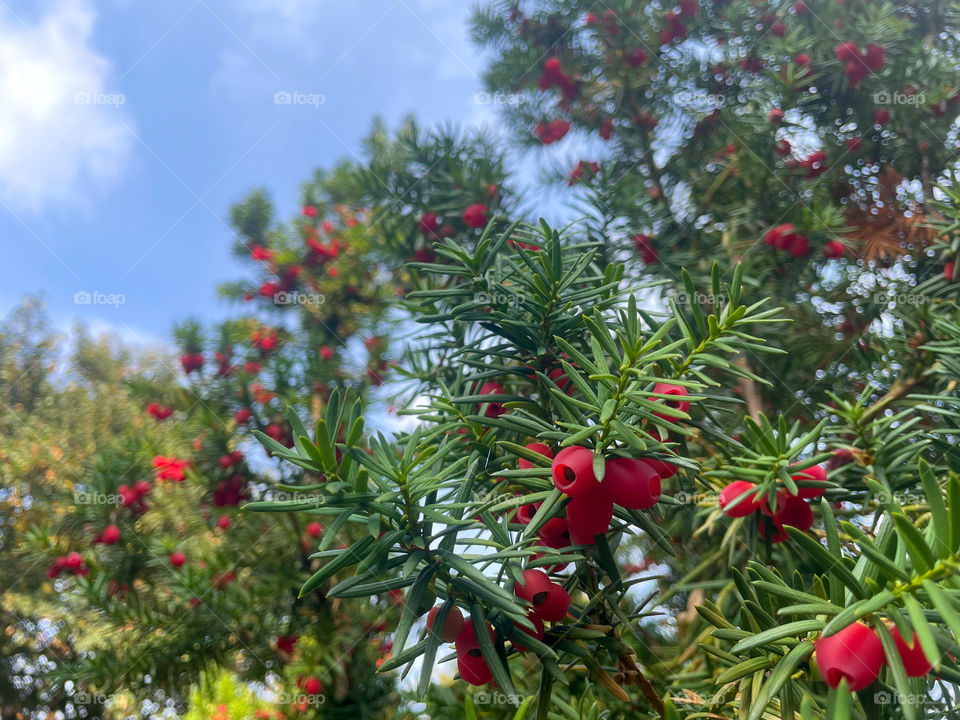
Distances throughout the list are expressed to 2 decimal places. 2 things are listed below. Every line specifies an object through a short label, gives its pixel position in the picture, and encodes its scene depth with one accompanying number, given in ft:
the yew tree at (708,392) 0.41
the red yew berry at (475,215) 1.19
